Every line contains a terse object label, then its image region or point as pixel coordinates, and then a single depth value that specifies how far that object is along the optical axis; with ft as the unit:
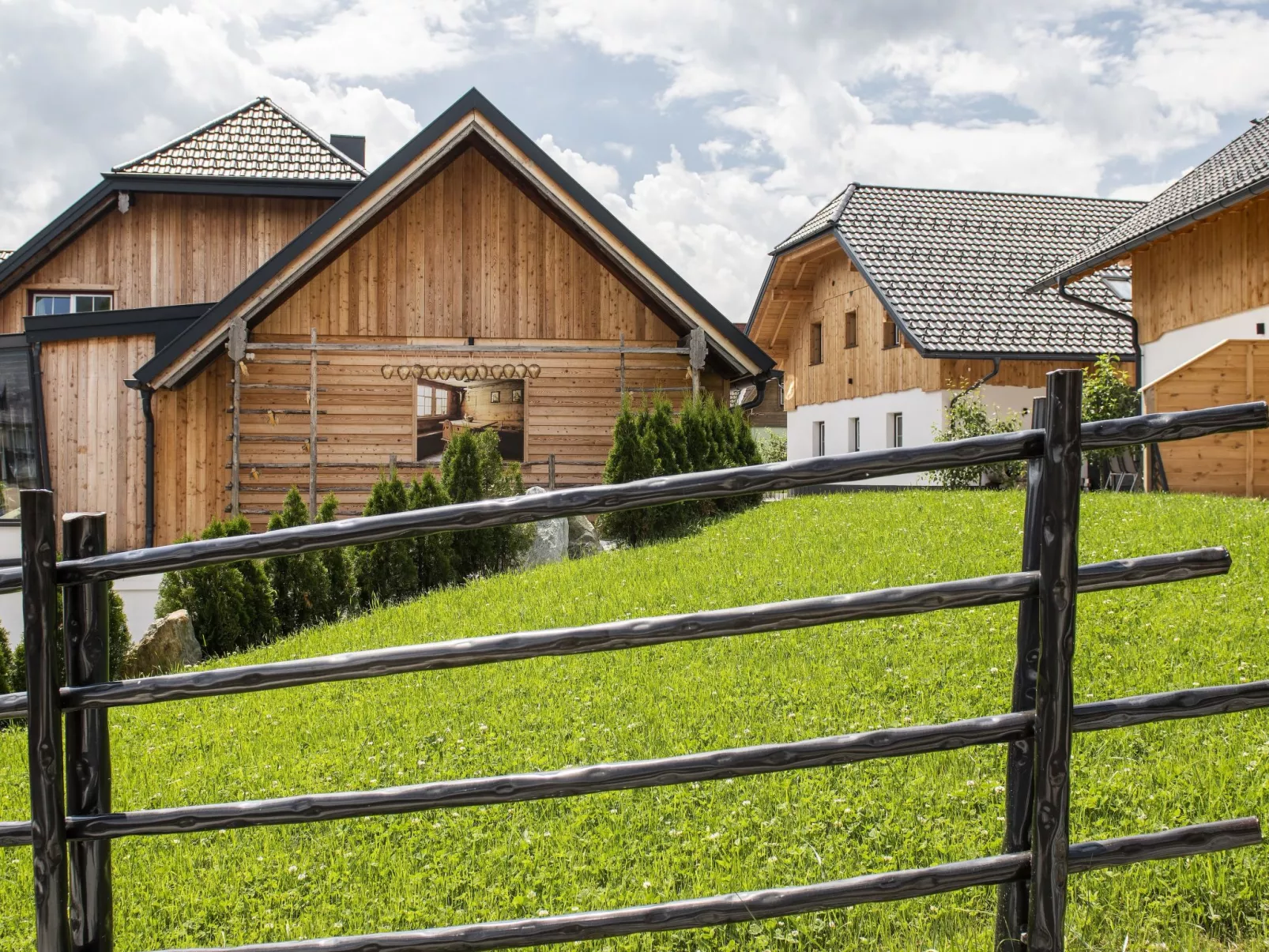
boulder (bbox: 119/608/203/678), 28.66
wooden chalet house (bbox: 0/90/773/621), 51.93
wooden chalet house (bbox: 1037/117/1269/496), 46.52
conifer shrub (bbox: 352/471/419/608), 36.11
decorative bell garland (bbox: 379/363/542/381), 53.42
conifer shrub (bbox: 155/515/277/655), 31.94
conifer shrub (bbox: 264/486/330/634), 34.24
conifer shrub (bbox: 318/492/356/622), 34.68
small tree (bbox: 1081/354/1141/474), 52.49
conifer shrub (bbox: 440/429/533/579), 38.32
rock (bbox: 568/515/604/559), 41.88
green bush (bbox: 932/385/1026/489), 51.90
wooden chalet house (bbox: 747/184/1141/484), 73.67
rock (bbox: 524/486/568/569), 40.83
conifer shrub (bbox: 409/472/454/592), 36.96
